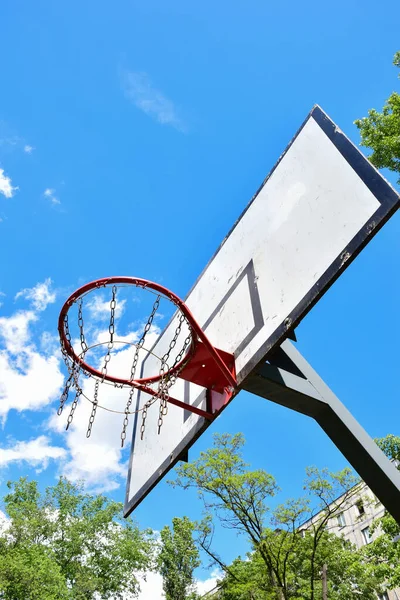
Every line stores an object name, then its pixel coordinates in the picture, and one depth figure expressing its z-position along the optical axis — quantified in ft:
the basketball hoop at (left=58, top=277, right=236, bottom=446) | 10.68
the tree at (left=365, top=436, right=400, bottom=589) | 36.17
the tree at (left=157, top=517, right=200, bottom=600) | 74.90
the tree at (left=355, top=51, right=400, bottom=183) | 25.80
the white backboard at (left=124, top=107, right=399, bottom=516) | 8.64
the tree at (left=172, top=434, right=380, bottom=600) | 43.01
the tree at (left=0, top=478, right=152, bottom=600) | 61.52
